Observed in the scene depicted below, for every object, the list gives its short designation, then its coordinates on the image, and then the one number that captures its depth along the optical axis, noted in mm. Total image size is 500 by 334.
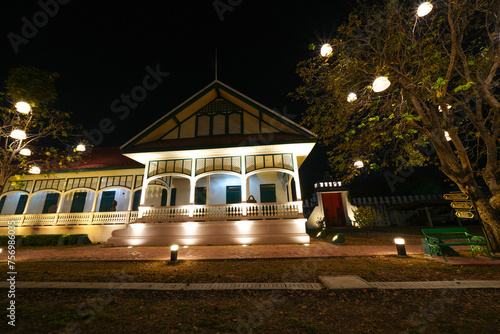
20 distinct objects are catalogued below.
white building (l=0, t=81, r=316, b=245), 10672
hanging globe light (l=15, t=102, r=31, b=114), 7391
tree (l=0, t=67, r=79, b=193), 9174
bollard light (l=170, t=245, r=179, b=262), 6473
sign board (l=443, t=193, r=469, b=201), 7108
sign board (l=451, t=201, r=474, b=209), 6875
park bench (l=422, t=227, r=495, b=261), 6031
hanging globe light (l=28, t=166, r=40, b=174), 9580
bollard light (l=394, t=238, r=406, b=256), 6570
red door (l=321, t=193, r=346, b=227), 17334
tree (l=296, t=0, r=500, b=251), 6348
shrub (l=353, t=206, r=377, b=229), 12758
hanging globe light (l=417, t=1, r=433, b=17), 4762
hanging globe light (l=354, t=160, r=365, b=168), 8034
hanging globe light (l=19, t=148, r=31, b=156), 8680
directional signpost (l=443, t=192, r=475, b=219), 6868
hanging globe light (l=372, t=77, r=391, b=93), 4848
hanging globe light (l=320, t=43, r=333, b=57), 6074
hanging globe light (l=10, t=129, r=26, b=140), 7423
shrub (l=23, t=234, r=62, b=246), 12727
